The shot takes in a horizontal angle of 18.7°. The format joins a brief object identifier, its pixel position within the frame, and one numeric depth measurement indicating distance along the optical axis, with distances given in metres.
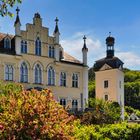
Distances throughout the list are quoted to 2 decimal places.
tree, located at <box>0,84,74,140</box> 14.17
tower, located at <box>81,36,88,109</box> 54.41
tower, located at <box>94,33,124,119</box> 61.94
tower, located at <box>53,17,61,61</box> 51.22
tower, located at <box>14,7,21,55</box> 46.81
